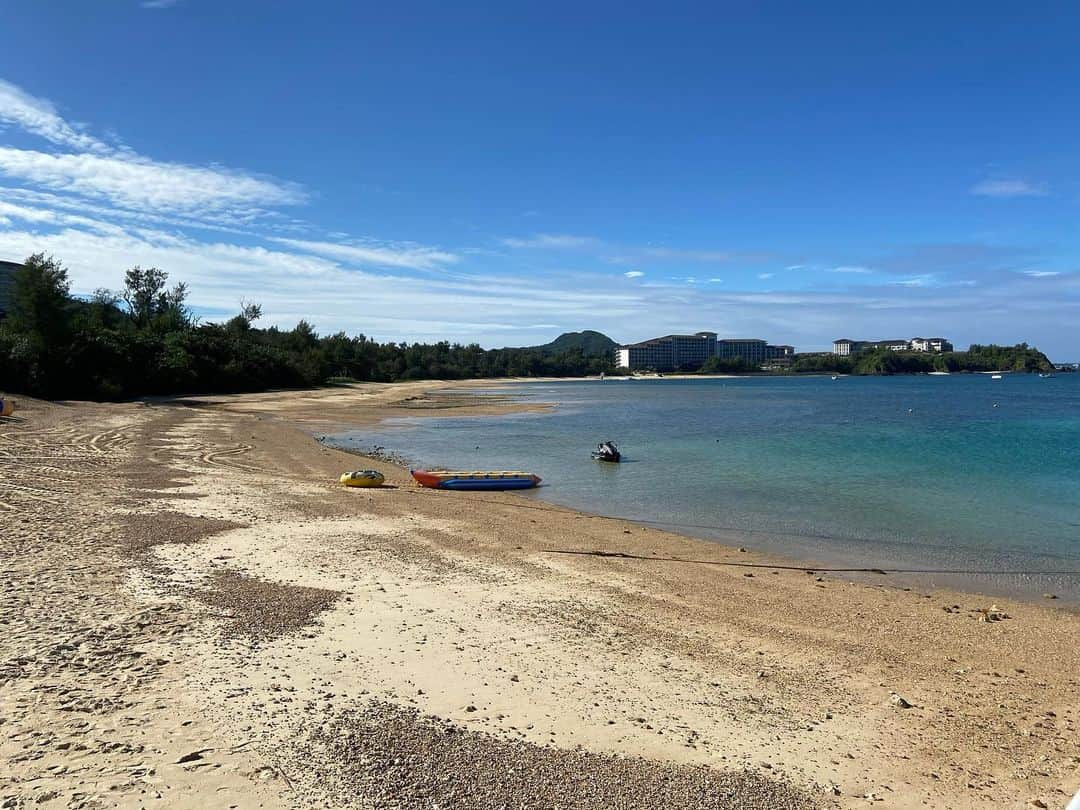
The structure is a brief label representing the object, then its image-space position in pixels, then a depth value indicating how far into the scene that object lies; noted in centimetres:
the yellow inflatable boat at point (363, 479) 2091
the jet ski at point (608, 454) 3000
